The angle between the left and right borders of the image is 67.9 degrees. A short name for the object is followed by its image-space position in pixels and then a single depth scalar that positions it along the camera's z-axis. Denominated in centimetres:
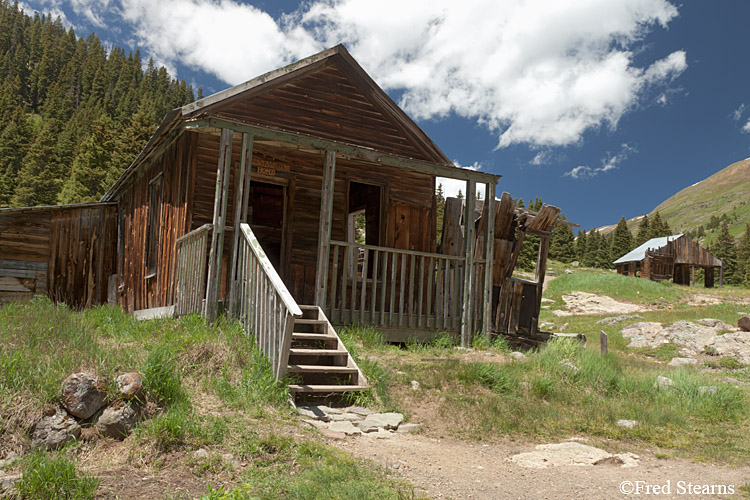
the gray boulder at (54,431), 445
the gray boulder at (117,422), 470
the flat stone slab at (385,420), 604
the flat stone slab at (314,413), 600
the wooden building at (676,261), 4622
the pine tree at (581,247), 8363
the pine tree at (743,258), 7256
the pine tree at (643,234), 8044
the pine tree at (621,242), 7619
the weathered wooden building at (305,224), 834
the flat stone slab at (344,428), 566
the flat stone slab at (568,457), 524
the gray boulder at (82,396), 470
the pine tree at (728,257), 7331
